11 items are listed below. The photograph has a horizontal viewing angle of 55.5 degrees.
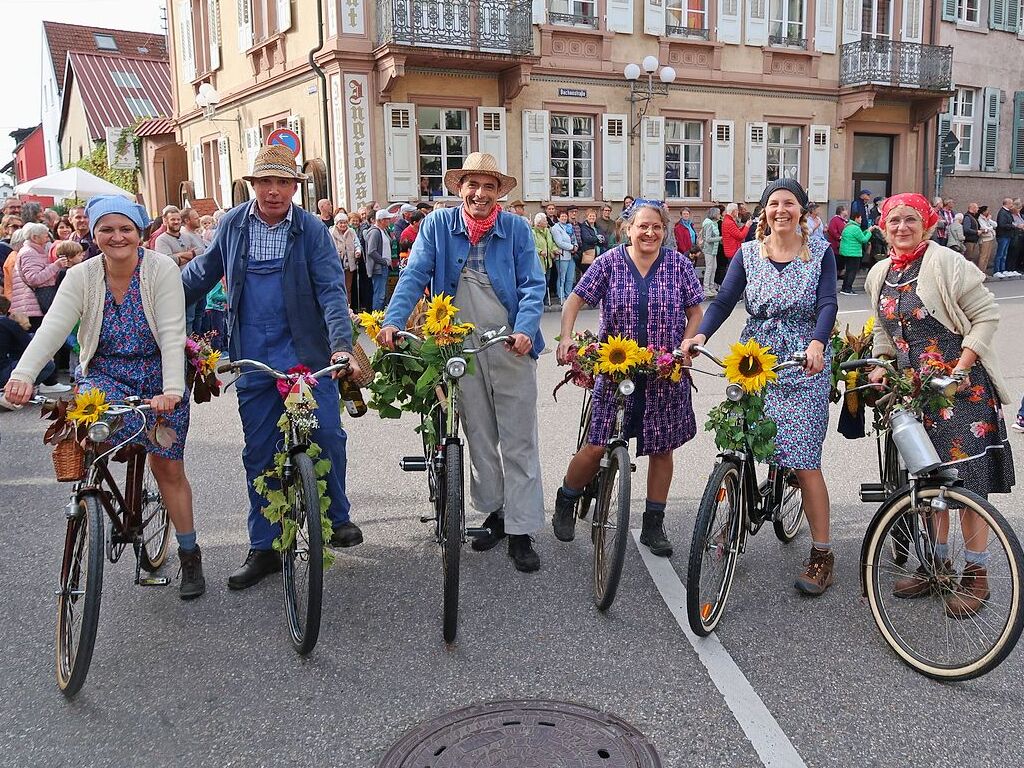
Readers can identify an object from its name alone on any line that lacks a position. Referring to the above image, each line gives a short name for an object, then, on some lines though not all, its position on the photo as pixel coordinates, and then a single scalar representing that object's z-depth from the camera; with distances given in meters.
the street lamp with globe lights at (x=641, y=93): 22.05
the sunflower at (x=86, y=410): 3.70
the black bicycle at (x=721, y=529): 3.84
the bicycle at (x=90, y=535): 3.54
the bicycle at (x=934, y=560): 3.58
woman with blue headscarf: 3.96
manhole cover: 3.07
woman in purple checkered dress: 4.68
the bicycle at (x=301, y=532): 3.74
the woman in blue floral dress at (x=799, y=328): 4.31
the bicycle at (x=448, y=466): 3.85
